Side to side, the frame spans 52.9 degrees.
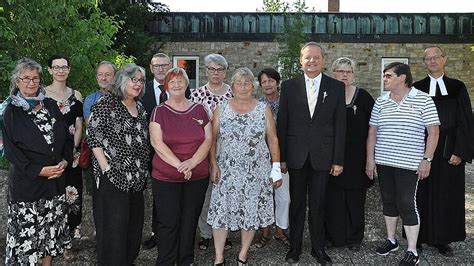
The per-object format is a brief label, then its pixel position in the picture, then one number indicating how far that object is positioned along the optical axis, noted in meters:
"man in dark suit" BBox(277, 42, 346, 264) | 4.10
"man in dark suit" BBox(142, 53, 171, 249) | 4.46
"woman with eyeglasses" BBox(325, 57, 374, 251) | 4.43
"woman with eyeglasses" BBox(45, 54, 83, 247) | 4.09
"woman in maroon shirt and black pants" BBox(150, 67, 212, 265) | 3.77
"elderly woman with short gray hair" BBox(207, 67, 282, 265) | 3.99
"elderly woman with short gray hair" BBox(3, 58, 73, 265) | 3.56
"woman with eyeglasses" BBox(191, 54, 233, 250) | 4.41
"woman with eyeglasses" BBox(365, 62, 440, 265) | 4.09
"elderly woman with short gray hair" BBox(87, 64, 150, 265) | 3.65
